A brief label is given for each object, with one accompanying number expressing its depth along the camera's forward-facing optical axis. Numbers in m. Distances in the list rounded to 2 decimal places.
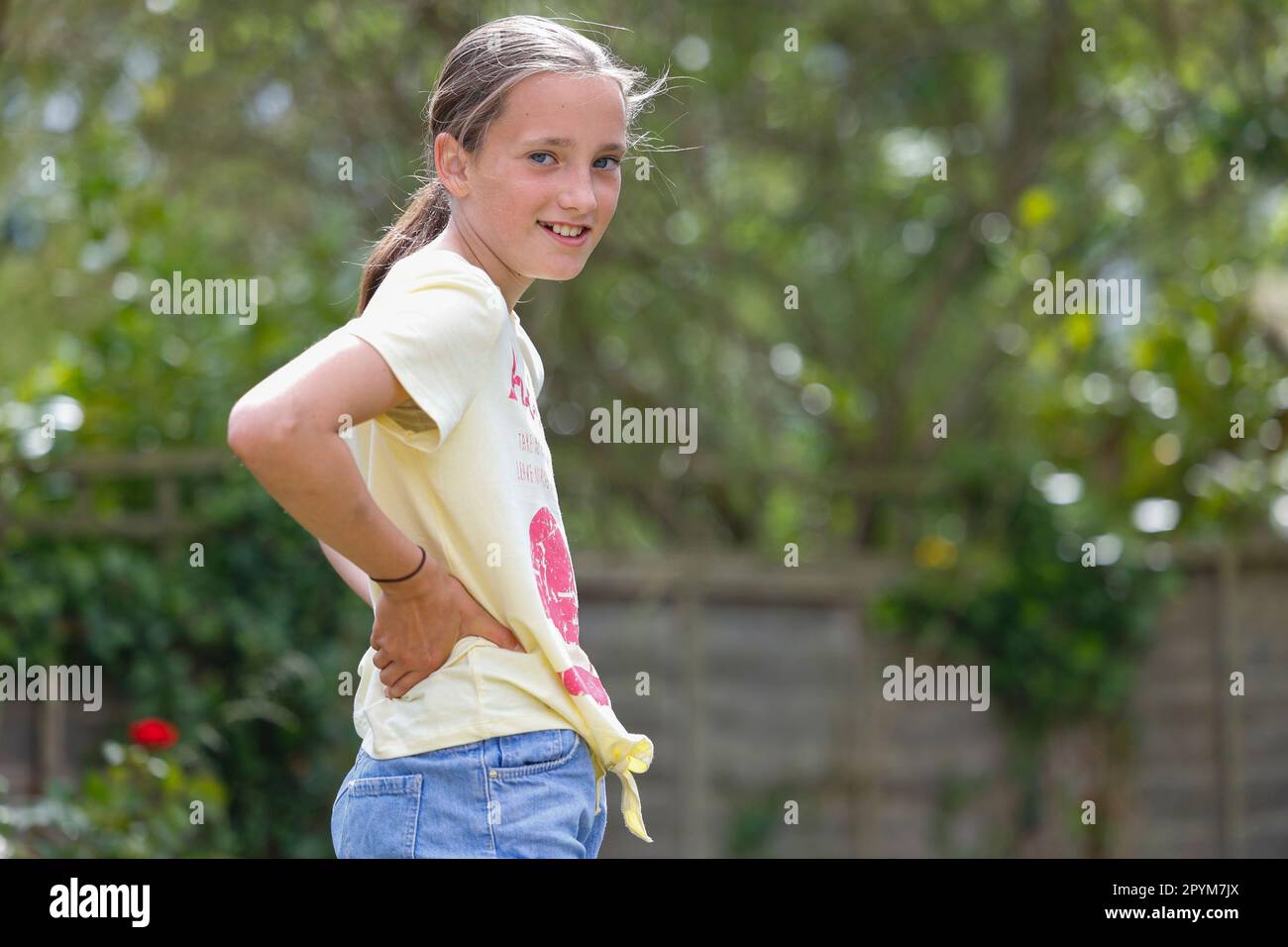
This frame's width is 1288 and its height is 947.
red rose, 8.48
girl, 3.06
